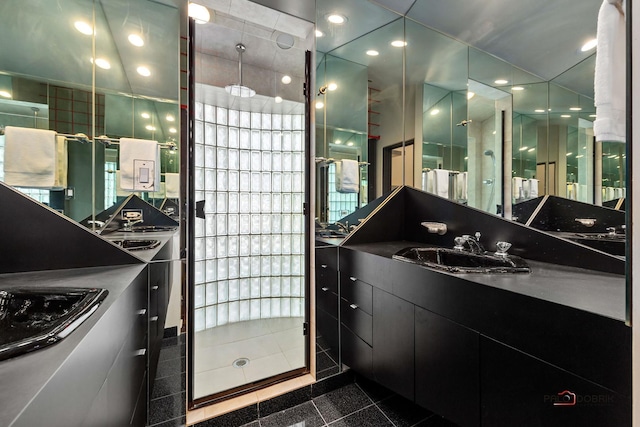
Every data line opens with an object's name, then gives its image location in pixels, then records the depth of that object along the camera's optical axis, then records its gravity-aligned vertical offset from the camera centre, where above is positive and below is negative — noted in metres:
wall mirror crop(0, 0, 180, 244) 1.19 +0.63
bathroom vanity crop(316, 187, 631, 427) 0.77 -0.45
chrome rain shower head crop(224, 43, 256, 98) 2.01 +0.96
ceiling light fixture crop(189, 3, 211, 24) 1.57 +1.19
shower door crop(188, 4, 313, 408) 1.90 +0.09
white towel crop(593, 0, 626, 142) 0.74 +0.38
